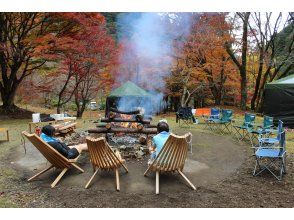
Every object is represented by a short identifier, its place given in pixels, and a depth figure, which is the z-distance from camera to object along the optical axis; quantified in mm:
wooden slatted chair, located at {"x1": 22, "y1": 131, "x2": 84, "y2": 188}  3573
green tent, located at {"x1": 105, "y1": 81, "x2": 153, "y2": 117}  9809
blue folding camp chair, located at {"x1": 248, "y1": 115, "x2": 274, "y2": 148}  5528
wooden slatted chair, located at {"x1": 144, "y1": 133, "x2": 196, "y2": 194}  3334
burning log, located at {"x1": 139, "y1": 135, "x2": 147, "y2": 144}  5258
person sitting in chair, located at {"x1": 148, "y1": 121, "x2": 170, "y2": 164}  3722
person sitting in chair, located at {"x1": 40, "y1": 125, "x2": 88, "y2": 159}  3831
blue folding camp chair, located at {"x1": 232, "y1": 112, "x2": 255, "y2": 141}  6264
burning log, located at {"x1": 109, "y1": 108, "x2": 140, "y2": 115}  5954
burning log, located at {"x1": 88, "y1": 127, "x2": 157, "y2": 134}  5255
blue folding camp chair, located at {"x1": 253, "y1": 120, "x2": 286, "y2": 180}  3850
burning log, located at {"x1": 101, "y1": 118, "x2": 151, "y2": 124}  5561
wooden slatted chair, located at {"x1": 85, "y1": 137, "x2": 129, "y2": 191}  3425
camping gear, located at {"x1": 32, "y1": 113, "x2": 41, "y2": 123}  6955
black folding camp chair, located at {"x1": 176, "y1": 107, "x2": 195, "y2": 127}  8273
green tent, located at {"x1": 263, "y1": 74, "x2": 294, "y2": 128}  8532
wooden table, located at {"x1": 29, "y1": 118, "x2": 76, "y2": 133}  7317
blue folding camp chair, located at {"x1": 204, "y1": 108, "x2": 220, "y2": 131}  7559
